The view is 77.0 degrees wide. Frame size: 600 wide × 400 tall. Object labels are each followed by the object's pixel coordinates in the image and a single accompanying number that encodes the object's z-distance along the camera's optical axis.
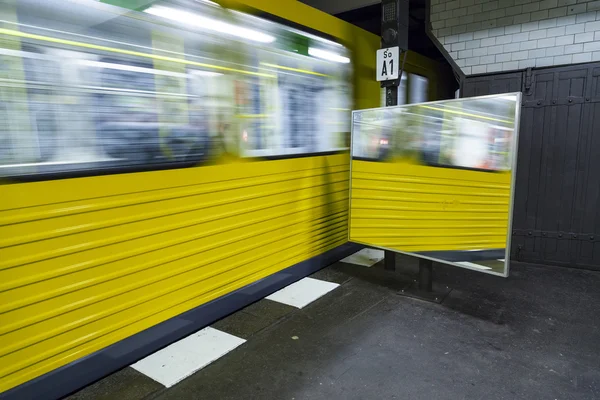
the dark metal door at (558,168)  3.72
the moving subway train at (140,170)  1.83
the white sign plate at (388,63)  3.59
